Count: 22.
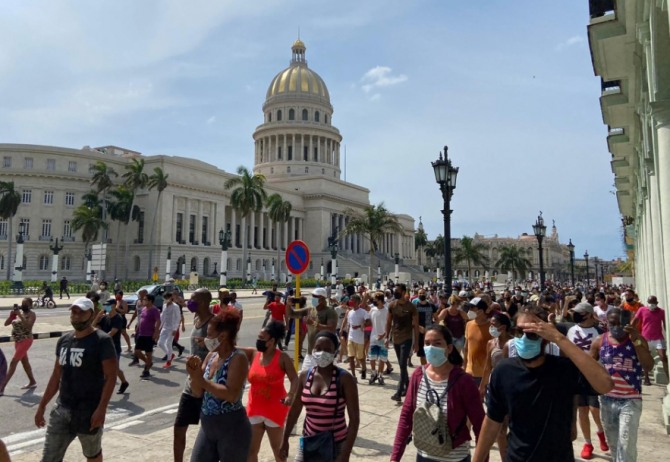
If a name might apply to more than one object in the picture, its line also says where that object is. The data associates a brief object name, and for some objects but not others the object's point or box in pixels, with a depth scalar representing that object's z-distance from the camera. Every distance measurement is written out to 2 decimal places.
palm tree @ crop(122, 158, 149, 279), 59.94
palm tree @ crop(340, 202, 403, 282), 51.50
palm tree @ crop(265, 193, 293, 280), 70.75
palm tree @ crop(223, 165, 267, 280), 59.28
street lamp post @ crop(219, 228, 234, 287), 49.50
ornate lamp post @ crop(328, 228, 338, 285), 53.22
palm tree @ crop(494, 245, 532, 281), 74.81
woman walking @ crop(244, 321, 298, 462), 4.69
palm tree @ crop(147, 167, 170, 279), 59.53
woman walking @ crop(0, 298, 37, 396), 9.45
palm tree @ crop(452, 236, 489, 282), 75.94
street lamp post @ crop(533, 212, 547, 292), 27.20
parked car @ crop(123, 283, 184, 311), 25.02
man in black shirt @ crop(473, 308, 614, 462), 3.10
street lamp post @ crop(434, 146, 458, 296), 14.22
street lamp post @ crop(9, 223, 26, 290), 40.41
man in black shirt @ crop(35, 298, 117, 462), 4.43
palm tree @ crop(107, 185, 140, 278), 62.28
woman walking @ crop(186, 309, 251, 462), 4.00
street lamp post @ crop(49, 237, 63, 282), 44.85
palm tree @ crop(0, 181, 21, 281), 55.00
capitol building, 60.91
